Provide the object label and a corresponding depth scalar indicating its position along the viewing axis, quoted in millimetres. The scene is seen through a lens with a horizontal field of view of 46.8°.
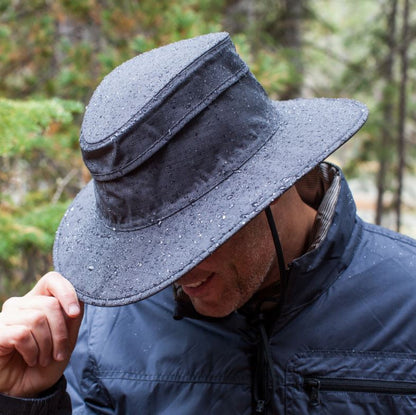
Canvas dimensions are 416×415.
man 1320
